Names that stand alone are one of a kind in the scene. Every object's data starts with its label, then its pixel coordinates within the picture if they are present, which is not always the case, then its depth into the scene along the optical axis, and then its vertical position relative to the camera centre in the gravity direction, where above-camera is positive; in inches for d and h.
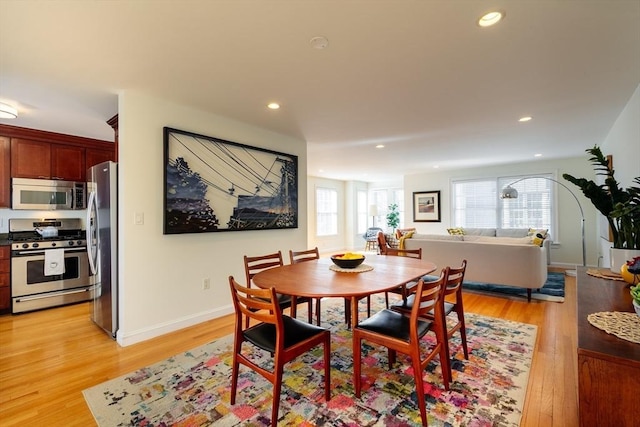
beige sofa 155.6 -25.0
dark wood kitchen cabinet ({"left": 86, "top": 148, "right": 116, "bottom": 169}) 174.6 +37.3
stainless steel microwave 151.9 +13.1
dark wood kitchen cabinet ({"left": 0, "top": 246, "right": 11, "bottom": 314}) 143.4 -29.1
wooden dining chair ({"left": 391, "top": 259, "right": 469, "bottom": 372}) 84.6 -28.6
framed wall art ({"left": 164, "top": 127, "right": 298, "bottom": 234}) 120.6 +14.2
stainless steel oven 145.3 -25.6
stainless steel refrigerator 113.7 -9.7
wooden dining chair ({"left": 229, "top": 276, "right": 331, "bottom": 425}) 63.6 -29.6
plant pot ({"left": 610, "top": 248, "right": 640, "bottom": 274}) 87.7 -13.9
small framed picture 320.5 +8.0
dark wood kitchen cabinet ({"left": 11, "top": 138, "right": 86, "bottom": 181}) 151.7 +31.5
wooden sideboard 42.5 -25.1
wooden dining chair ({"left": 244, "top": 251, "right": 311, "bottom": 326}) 98.1 -27.1
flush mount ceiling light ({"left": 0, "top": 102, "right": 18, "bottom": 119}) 116.6 +43.0
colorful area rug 68.9 -47.1
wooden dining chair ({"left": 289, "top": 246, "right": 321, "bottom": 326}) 117.9 -18.7
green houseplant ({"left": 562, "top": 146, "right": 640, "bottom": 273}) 83.7 -0.1
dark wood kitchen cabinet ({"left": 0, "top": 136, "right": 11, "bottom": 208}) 147.7 +23.7
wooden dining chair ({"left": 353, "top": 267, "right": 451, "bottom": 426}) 67.1 -29.7
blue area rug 162.9 -46.4
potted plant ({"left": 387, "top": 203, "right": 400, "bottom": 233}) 381.7 -4.1
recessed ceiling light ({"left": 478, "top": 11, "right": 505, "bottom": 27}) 67.0 +44.9
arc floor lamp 224.1 +14.4
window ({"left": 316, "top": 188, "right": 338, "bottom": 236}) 347.0 +3.3
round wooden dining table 71.6 -18.2
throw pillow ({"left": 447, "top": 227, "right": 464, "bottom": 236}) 262.8 -16.2
